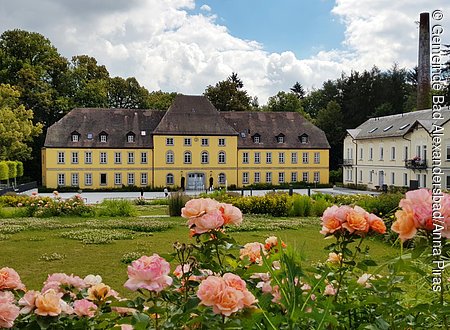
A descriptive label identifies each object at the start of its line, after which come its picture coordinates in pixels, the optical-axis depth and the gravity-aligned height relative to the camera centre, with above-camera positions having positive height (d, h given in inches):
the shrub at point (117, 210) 866.8 -99.0
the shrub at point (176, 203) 829.2 -82.5
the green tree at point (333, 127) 2357.3 +148.5
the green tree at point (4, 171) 1577.9 -48.6
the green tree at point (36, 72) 2028.8 +372.1
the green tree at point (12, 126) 1605.6 +107.7
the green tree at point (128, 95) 2395.4 +315.9
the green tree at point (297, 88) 3410.4 +491.9
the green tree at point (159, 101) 2394.2 +284.8
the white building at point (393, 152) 1510.8 +15.9
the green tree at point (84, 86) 2148.1 +324.3
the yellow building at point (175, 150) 1872.5 +25.9
